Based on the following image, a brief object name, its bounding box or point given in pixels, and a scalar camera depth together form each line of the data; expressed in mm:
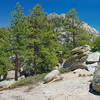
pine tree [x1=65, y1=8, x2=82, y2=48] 25612
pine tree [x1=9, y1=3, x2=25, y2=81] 16422
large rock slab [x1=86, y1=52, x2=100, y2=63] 14235
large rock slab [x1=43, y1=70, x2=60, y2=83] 11003
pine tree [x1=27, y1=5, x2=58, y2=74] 18219
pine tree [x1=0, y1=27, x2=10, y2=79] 16266
